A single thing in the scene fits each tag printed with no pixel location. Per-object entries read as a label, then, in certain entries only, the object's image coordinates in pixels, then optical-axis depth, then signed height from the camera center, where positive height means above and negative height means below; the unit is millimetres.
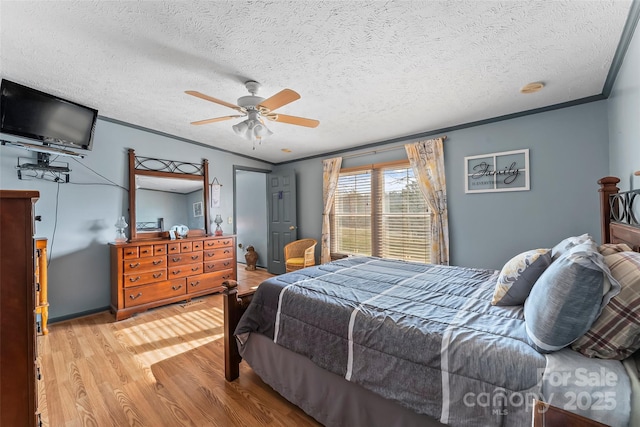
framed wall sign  2956 +494
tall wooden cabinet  909 -310
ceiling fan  2336 +935
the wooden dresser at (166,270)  3223 -702
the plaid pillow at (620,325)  893 -403
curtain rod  3847 +1027
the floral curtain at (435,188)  3426 +357
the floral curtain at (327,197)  4629 +353
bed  934 -595
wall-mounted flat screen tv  2492 +1119
